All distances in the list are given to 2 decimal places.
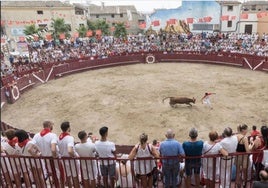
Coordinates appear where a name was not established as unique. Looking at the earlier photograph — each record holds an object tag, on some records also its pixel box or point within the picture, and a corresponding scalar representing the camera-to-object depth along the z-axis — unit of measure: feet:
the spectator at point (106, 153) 16.72
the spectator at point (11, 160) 17.54
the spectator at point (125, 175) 17.07
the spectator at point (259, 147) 16.99
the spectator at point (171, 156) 16.17
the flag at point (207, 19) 142.51
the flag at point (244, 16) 135.81
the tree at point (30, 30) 116.90
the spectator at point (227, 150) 16.63
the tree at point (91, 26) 155.79
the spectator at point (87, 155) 16.86
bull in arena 43.34
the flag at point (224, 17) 133.94
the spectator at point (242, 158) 17.05
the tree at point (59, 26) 127.32
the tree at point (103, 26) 153.16
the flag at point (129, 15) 190.08
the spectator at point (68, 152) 17.08
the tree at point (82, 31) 137.75
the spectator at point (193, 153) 16.38
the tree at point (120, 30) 146.12
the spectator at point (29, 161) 17.12
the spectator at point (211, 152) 16.42
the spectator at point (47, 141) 17.74
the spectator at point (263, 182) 13.41
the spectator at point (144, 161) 16.34
